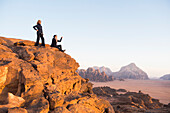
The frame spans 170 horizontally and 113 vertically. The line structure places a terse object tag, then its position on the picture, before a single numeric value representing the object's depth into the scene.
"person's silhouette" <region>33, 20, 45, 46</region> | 7.62
